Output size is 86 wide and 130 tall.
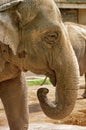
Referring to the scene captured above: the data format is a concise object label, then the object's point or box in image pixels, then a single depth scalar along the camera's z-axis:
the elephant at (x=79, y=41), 6.31
